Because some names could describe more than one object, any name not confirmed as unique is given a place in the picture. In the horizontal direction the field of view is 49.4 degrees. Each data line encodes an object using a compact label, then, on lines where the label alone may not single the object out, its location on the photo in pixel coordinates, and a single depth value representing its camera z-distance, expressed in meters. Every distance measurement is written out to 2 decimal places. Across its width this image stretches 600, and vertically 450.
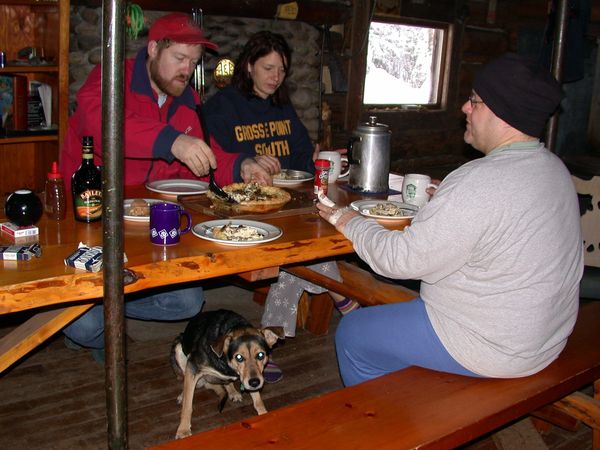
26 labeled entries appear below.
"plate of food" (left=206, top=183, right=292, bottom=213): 2.44
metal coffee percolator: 2.77
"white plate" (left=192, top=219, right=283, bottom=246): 2.04
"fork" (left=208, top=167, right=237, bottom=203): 2.51
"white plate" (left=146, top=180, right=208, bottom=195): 2.70
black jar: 2.00
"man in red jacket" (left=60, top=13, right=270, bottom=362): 2.74
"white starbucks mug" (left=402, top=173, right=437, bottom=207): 2.69
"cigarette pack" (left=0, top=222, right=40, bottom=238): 1.96
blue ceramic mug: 1.99
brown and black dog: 2.50
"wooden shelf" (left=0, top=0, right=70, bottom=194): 4.30
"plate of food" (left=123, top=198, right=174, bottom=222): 2.23
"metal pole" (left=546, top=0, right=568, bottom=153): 2.78
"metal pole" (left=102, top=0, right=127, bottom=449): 1.32
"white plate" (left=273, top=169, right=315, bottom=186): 3.05
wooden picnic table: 1.67
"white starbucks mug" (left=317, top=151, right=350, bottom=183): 3.04
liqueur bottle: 2.14
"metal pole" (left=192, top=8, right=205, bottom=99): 5.04
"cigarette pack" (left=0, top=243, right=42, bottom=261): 1.78
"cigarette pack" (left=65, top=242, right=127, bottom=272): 1.75
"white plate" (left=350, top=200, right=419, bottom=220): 2.45
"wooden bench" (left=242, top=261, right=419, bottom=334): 3.04
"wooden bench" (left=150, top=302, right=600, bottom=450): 1.75
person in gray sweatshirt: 1.82
